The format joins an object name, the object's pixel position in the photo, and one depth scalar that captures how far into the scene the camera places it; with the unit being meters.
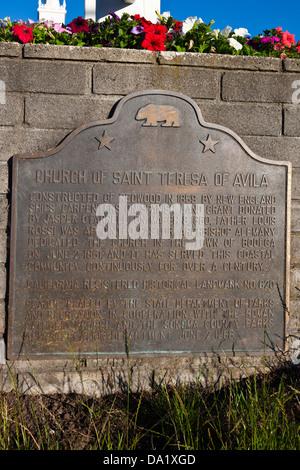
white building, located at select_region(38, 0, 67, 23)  13.07
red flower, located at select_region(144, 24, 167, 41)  3.02
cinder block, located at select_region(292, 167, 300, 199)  3.08
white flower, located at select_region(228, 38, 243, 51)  3.16
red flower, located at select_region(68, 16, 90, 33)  3.12
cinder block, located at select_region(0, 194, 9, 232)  2.85
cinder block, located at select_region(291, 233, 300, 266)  3.11
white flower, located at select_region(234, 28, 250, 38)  3.30
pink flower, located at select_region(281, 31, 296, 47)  3.31
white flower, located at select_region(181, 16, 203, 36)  3.13
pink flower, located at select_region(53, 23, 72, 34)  3.15
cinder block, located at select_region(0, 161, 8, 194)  2.85
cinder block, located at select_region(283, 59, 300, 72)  3.05
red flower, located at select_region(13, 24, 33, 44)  2.92
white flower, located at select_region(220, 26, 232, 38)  3.22
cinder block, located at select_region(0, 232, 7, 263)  2.87
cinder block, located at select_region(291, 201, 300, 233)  3.09
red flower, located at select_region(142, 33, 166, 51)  2.99
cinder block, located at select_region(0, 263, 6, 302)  2.88
